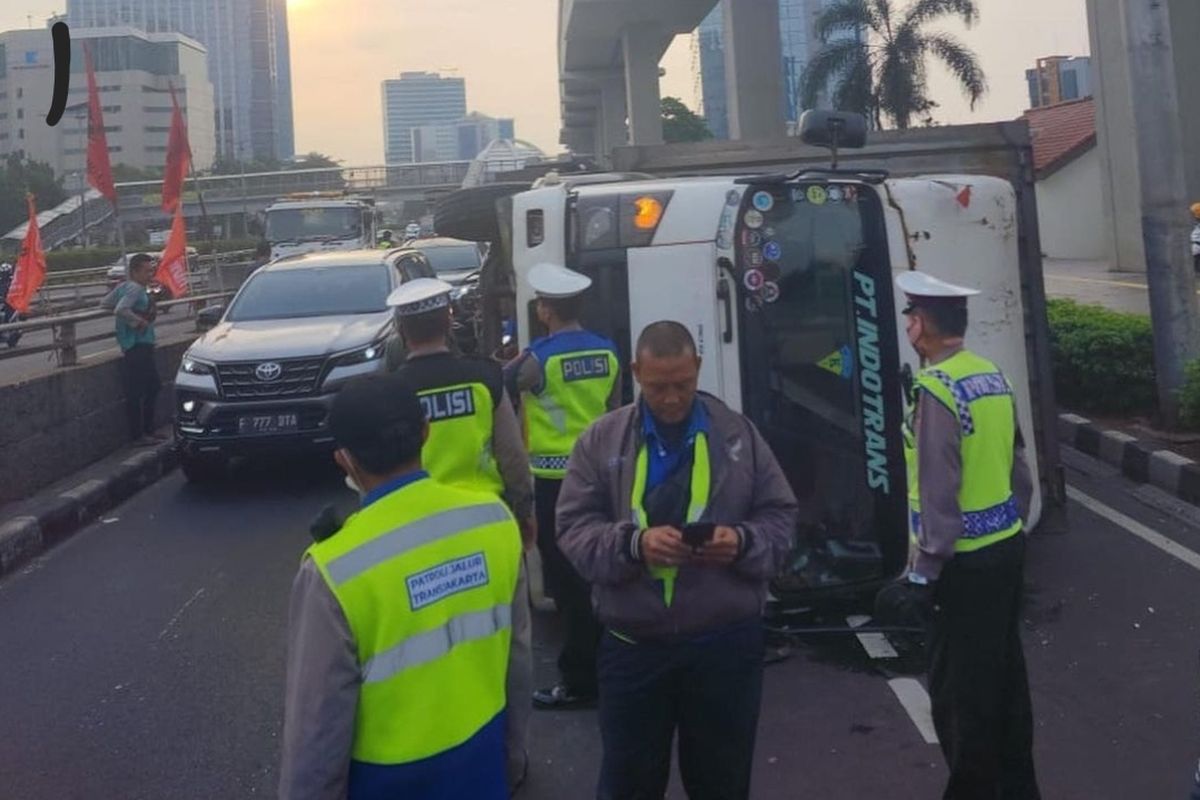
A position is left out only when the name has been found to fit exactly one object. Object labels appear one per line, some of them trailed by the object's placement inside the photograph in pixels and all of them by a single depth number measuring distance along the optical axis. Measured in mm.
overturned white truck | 6137
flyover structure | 31438
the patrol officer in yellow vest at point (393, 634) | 2588
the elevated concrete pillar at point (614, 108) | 49469
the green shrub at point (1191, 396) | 10344
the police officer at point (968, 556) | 4168
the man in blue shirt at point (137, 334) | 12344
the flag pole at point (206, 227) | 22084
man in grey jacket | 3521
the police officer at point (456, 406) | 4676
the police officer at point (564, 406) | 5559
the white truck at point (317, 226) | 27078
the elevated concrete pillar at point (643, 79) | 37344
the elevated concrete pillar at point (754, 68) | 31250
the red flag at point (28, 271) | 16469
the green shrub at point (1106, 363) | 11820
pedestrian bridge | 59281
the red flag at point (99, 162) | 16250
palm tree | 40750
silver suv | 11016
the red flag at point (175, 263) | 16766
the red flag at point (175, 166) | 19094
